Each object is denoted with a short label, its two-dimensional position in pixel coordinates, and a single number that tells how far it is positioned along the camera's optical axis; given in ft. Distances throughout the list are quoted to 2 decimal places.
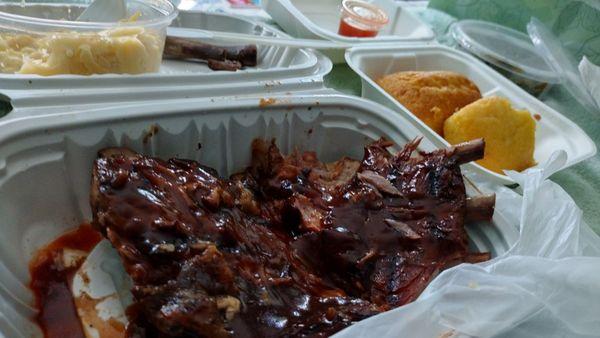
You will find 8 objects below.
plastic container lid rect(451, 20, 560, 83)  2.20
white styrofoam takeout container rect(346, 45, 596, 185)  1.80
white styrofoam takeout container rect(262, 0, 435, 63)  2.10
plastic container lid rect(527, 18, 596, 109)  2.14
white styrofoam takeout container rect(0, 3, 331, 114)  1.52
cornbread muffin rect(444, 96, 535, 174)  1.83
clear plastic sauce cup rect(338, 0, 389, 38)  2.24
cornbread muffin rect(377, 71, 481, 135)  1.90
